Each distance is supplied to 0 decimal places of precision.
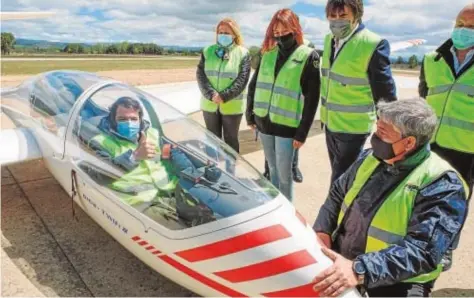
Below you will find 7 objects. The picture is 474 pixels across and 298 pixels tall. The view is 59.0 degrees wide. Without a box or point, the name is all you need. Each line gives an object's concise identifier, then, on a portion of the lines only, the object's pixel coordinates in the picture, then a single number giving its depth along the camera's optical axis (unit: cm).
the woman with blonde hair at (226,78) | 559
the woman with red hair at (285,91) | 423
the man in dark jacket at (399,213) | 224
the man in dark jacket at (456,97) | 360
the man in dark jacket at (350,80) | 366
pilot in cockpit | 316
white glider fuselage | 256
